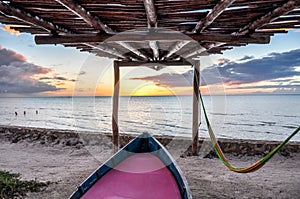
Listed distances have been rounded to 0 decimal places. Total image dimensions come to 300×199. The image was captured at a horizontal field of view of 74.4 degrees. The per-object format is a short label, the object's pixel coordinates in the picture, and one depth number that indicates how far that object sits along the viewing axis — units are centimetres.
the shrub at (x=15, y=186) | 253
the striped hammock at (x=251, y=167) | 195
